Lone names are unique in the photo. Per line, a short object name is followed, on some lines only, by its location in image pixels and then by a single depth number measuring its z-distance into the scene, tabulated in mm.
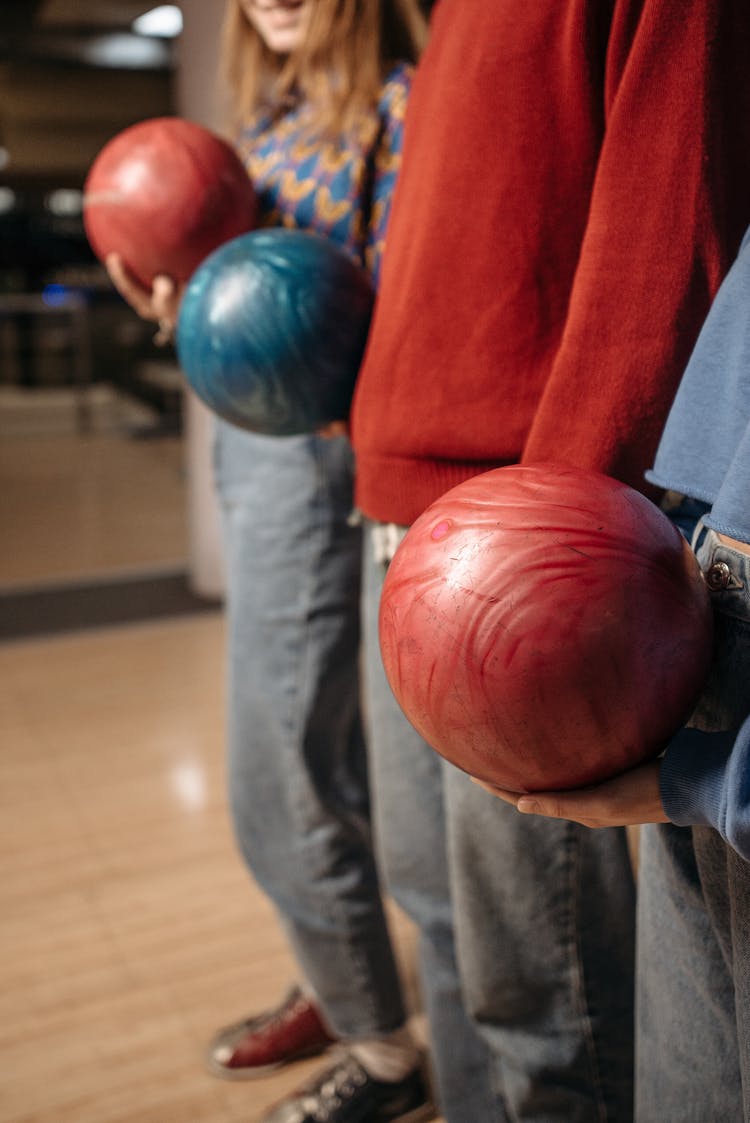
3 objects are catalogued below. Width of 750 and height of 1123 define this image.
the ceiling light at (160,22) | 6410
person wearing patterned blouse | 1367
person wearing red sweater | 855
